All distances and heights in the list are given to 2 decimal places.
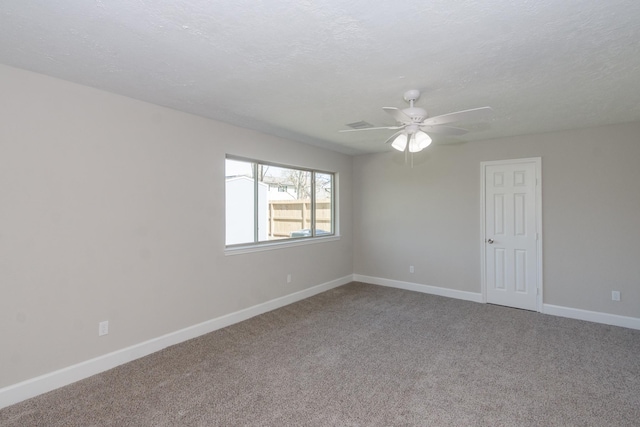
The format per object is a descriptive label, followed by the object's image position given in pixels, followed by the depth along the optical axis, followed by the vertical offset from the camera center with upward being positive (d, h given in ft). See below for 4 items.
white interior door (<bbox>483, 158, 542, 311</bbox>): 14.89 -0.92
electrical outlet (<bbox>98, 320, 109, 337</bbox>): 9.47 -3.26
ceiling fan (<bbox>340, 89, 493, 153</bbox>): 8.27 +2.42
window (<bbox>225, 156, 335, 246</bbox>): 13.87 +0.54
